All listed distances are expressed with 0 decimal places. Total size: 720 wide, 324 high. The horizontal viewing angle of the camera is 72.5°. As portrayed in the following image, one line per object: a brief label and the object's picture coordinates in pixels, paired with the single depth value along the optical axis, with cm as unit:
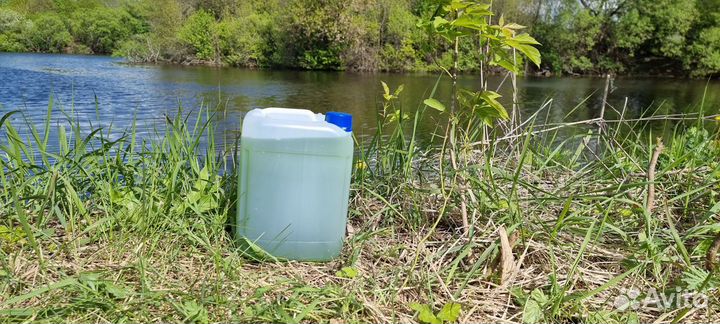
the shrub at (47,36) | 5278
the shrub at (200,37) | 3785
